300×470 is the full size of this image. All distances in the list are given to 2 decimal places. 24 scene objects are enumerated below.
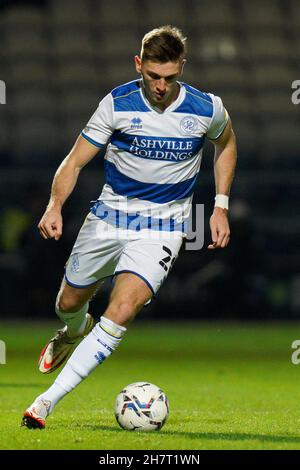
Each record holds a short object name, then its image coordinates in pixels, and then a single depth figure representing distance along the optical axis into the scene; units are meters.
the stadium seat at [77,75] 21.11
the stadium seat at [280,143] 19.22
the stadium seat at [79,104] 20.31
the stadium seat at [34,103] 20.50
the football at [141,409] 5.30
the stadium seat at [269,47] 22.30
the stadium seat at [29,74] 21.09
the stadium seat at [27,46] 21.73
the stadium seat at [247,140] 18.97
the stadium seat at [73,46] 21.75
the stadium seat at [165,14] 22.41
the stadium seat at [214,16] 22.77
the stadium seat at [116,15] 22.33
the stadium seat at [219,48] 22.06
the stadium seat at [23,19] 22.28
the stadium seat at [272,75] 21.61
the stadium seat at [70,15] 22.38
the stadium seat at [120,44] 21.75
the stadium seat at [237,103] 20.62
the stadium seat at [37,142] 18.88
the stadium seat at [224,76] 21.44
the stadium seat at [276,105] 20.81
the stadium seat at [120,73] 21.05
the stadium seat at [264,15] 22.83
